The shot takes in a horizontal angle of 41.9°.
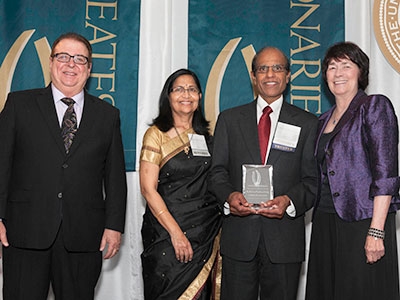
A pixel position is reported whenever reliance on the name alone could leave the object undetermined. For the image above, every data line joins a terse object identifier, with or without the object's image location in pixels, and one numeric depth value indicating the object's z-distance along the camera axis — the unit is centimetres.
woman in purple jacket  220
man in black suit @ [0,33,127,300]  217
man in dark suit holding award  239
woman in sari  265
